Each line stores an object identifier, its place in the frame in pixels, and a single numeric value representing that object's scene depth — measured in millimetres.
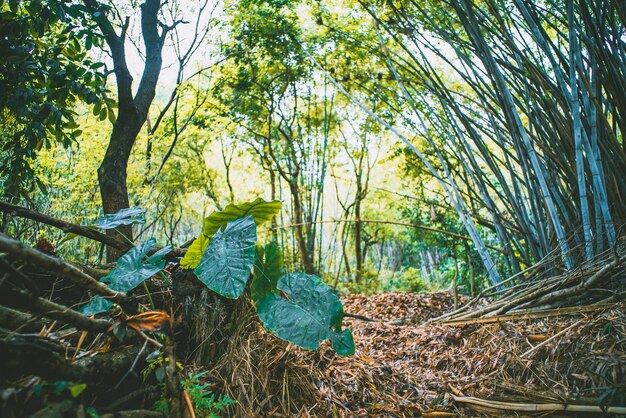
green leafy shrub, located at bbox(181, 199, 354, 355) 834
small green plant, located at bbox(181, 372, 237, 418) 695
